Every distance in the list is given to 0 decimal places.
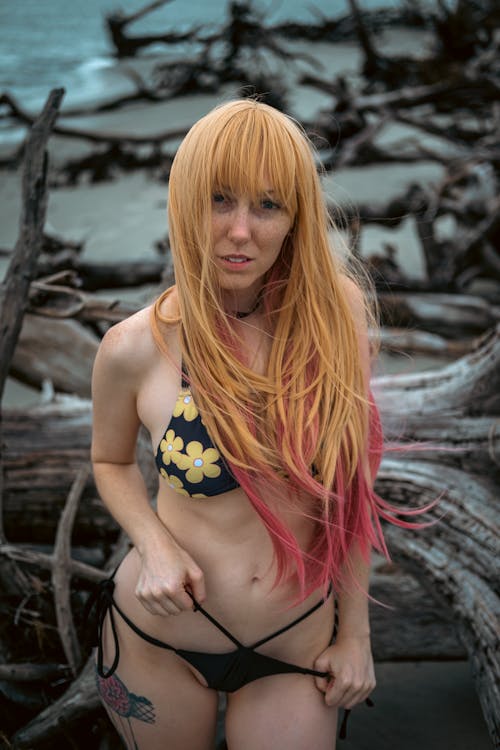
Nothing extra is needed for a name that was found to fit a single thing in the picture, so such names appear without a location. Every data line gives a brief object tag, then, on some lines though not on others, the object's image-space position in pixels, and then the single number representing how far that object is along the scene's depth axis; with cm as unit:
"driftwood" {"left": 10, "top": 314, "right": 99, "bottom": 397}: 370
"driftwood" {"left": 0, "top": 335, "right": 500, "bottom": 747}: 213
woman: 156
